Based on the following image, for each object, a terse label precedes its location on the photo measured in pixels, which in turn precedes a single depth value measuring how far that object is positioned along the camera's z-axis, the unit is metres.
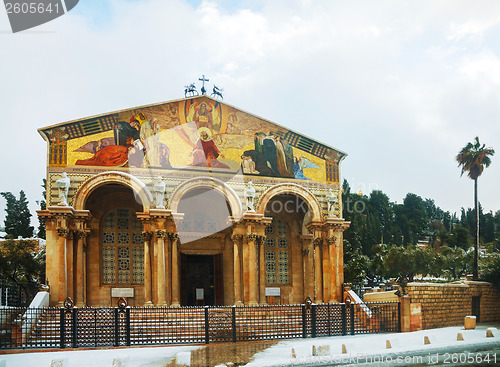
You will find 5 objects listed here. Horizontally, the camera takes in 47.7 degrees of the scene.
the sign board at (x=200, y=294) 27.73
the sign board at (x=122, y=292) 25.64
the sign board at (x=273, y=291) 28.02
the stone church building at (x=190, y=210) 23.97
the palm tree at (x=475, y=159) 37.81
